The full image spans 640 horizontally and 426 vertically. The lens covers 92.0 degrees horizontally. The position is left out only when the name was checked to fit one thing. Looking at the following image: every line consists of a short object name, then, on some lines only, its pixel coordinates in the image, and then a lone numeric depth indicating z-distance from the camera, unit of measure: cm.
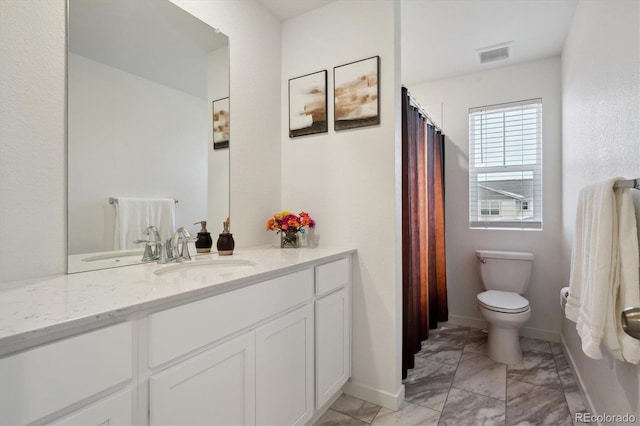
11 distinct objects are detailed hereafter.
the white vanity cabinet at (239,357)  91
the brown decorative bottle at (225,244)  167
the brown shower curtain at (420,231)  207
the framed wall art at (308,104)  206
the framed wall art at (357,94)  187
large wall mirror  123
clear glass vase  198
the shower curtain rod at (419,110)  229
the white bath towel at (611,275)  104
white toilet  231
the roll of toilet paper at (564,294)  150
